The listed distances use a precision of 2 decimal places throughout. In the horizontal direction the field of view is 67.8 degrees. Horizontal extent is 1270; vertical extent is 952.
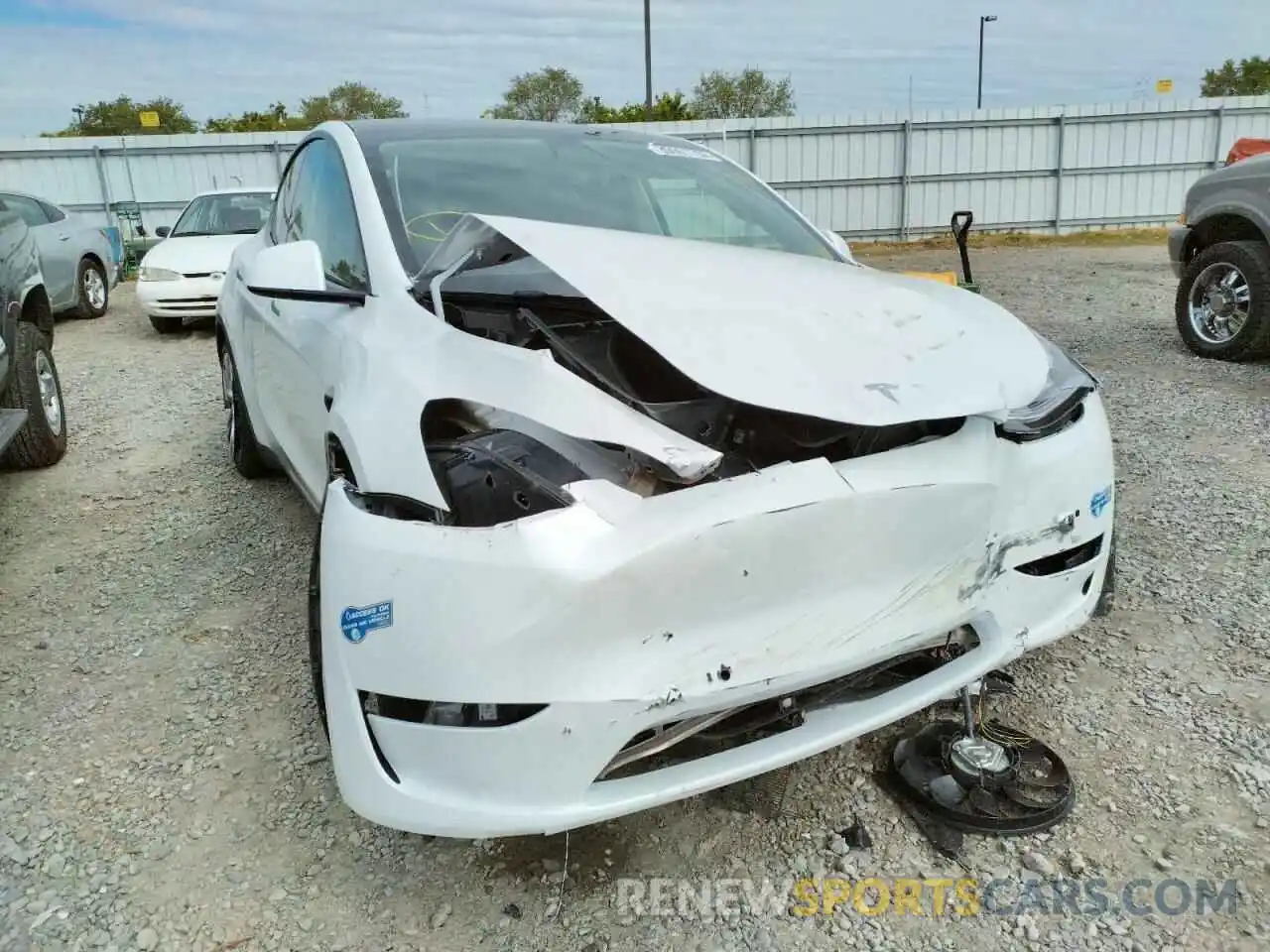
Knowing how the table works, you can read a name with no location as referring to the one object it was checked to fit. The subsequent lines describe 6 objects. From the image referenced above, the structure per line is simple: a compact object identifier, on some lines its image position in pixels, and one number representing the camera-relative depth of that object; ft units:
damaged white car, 5.38
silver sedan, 29.86
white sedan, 28.45
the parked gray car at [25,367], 14.15
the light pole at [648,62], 75.66
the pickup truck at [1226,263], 19.72
